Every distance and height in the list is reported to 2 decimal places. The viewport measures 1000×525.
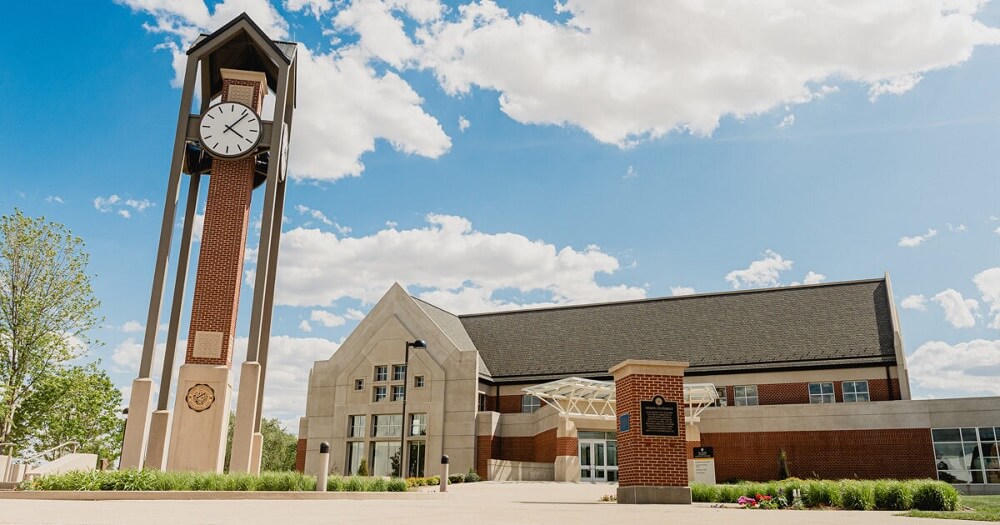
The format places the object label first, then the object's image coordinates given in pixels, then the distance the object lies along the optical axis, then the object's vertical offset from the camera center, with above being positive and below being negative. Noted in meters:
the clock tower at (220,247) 21.25 +6.45
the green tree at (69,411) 39.41 +1.94
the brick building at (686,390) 33.78 +3.27
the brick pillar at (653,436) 16.17 +0.41
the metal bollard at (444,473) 21.70 -0.68
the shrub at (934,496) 14.08 -0.75
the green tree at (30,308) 36.28 +6.94
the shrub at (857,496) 14.47 -0.79
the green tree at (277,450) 70.31 -0.23
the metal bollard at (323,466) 16.86 -0.42
